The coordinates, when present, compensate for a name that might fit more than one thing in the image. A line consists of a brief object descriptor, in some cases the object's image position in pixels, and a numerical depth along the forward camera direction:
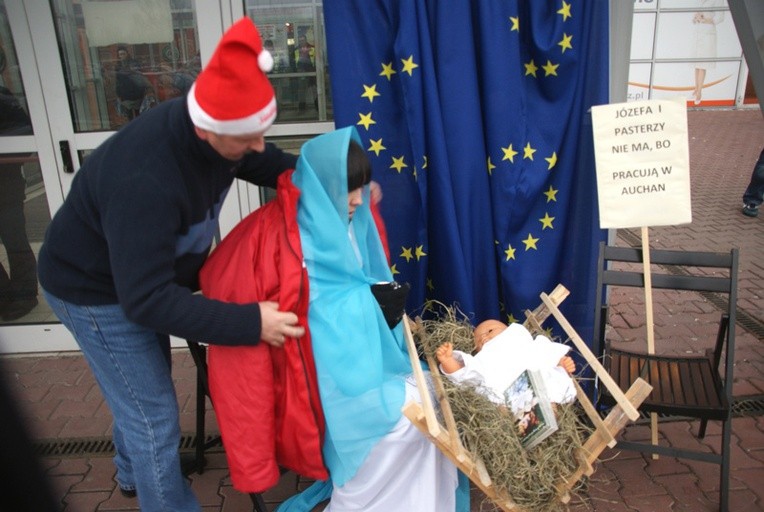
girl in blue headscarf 2.05
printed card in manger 2.18
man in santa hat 1.69
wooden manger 1.97
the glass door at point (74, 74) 3.33
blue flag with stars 2.70
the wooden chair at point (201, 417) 2.37
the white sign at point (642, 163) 2.66
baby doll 2.34
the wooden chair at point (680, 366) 2.51
